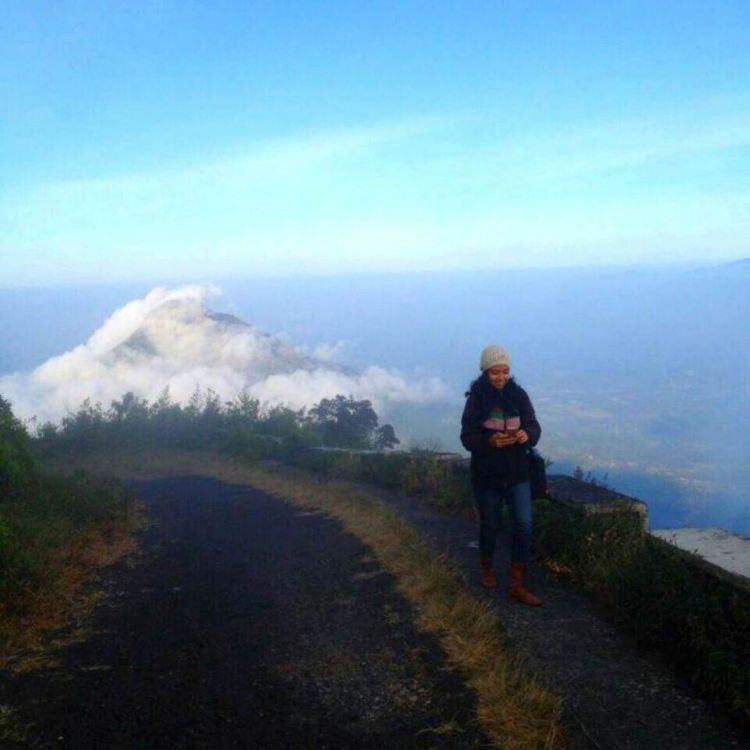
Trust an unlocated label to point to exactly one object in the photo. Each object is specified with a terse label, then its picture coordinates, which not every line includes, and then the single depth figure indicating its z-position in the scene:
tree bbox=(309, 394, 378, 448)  19.12
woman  5.56
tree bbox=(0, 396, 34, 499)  9.95
